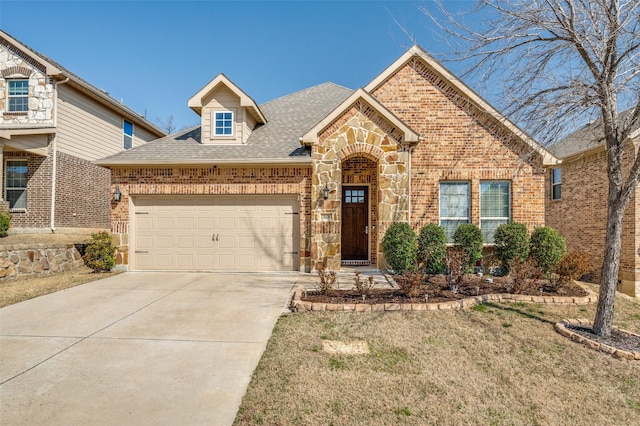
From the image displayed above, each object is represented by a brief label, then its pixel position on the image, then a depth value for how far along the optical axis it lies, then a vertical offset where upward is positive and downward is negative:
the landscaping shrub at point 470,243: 9.51 -0.69
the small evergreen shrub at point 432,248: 9.38 -0.83
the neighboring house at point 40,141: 12.61 +2.85
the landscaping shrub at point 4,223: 11.52 -0.27
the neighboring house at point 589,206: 11.46 +0.53
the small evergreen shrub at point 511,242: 9.45 -0.68
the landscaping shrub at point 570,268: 7.93 -1.17
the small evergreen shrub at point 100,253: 9.79 -1.08
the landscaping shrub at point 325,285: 6.85 -1.38
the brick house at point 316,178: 9.93 +1.20
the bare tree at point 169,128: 37.49 +9.94
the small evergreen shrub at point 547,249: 9.04 -0.82
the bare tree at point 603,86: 5.09 +2.10
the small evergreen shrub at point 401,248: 8.98 -0.80
